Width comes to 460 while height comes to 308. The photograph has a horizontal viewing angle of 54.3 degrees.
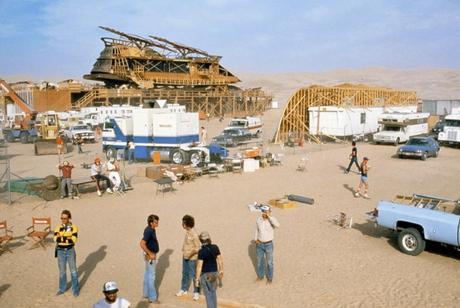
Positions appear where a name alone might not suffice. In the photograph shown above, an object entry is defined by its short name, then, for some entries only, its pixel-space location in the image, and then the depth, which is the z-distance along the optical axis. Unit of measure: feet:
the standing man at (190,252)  25.25
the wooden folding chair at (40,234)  36.58
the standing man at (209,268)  22.38
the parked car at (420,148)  85.20
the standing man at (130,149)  82.31
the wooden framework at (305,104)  120.57
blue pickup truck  31.83
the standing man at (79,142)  97.65
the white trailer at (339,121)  116.06
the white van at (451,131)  106.01
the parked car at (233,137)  110.73
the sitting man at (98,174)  55.88
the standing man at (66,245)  26.37
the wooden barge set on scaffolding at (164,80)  179.63
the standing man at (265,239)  28.07
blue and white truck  77.61
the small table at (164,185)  56.47
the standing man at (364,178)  53.72
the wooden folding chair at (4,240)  35.63
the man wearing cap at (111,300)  17.22
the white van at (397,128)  108.37
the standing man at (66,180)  52.70
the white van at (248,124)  126.11
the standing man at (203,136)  90.79
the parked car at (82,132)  119.44
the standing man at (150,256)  25.21
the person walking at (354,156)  70.50
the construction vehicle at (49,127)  110.97
